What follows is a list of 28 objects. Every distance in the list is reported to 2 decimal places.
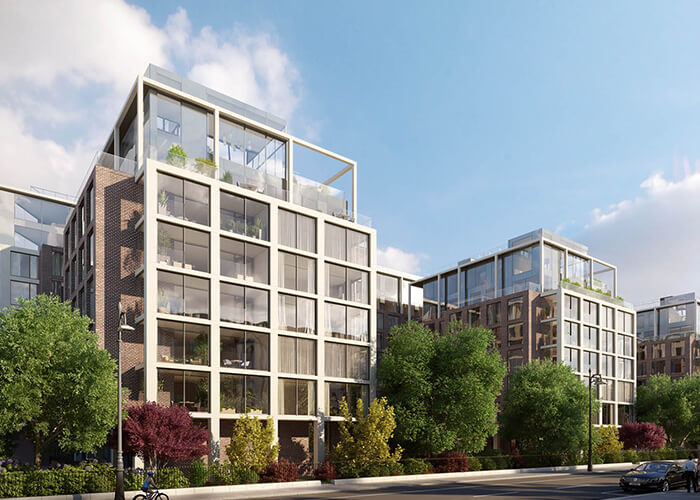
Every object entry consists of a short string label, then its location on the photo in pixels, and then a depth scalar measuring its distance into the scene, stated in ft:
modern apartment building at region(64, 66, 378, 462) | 119.03
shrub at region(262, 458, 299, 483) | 106.32
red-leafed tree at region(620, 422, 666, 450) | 209.77
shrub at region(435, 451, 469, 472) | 133.42
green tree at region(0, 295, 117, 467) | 91.76
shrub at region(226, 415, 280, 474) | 110.22
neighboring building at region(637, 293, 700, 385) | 295.48
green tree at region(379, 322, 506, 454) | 134.72
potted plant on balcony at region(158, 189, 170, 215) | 121.19
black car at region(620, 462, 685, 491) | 90.58
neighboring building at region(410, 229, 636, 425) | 221.46
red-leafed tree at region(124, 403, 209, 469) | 97.60
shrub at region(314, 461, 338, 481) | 114.62
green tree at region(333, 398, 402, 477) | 121.80
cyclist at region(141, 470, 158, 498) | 72.33
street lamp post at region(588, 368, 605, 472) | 152.76
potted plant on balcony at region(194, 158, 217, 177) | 128.88
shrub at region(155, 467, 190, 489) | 94.02
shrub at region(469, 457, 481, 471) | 139.54
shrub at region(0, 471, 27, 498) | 81.76
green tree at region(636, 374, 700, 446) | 225.76
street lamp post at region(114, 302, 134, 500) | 78.95
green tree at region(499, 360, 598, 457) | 162.20
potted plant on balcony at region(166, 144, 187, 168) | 125.29
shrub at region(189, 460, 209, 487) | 101.09
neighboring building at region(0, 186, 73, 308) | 198.39
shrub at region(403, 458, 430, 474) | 126.41
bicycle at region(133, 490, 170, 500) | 73.27
